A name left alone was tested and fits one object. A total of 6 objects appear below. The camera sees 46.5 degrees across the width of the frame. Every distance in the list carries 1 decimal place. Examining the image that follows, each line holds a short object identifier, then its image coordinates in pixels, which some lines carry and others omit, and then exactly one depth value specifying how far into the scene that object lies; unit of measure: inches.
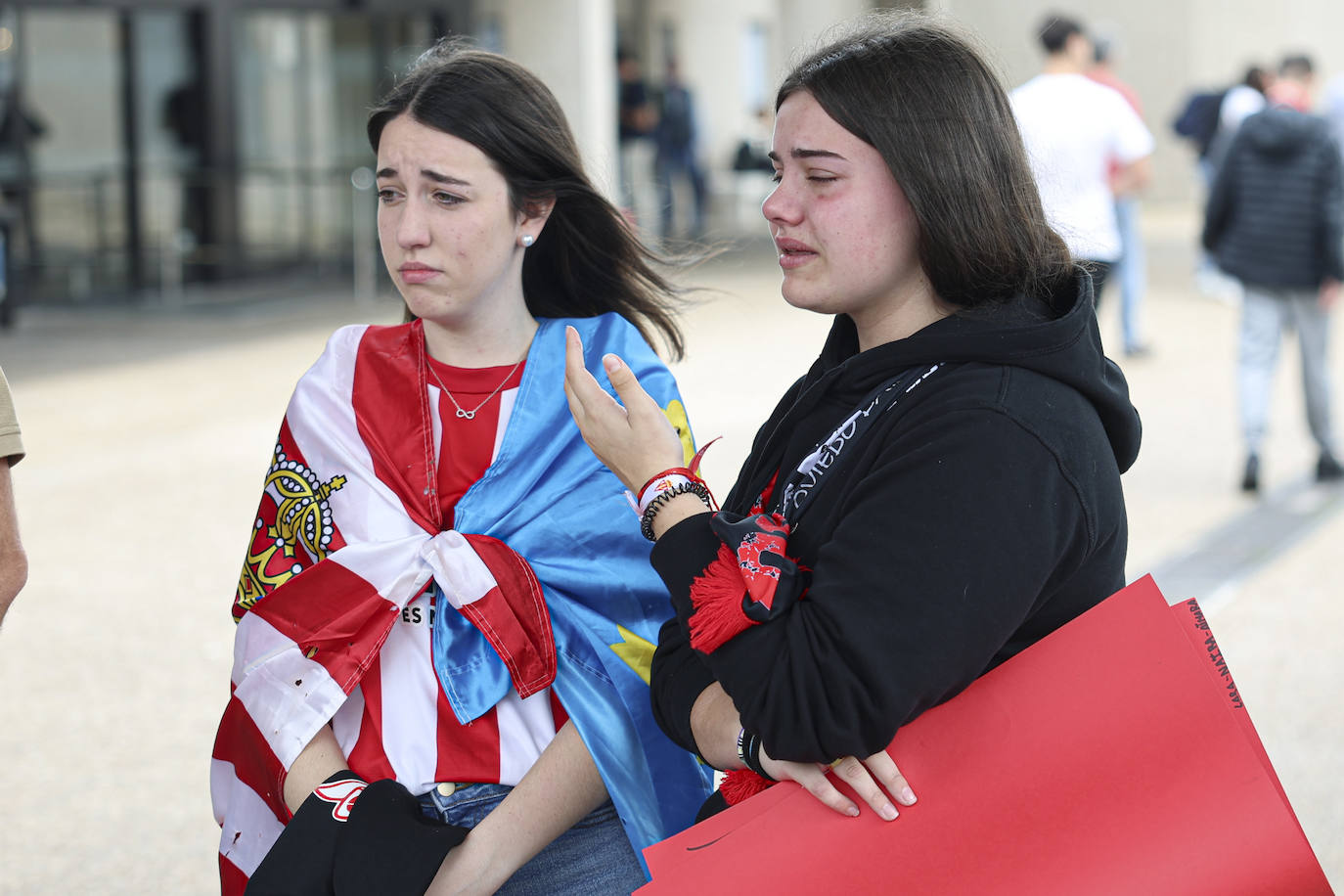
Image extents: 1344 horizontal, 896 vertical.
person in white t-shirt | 276.4
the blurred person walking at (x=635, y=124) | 756.6
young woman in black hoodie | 62.4
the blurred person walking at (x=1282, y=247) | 276.4
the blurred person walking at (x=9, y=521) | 85.3
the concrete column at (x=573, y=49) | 629.6
